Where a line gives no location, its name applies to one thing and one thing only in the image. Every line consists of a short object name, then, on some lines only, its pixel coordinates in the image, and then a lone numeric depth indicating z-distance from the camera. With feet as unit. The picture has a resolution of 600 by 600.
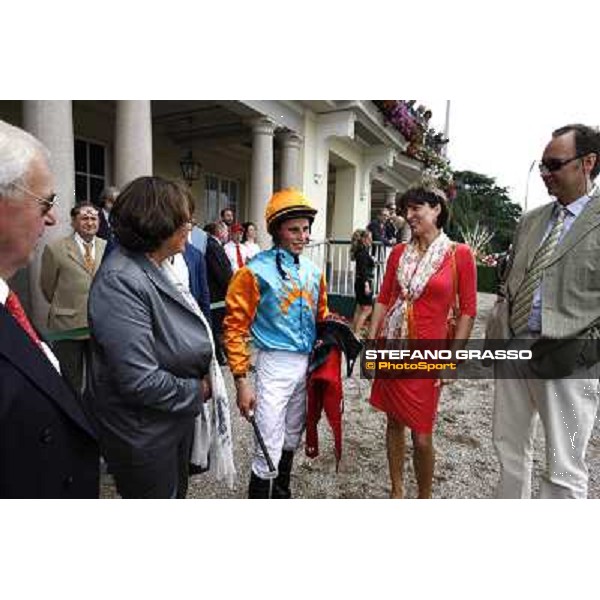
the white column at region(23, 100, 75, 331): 10.64
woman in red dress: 6.55
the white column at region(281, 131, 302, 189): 20.71
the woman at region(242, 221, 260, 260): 18.29
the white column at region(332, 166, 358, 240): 25.84
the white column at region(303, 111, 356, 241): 20.59
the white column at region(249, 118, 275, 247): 19.70
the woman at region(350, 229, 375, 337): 18.85
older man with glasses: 3.14
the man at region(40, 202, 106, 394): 9.07
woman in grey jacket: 4.25
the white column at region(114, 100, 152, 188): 12.98
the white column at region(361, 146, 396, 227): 24.47
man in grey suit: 5.30
